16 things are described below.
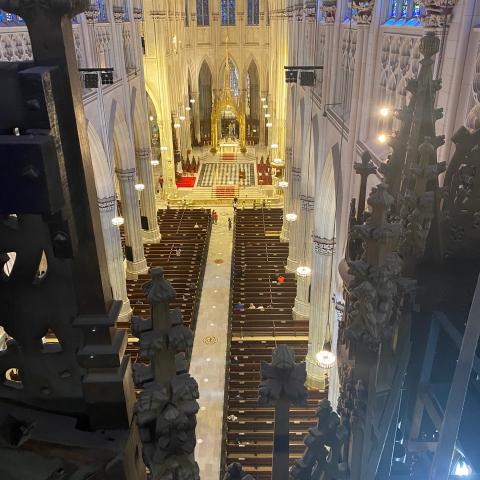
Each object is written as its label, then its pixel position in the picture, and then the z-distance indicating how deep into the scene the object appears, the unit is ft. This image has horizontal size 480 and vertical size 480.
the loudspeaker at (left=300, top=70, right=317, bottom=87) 48.16
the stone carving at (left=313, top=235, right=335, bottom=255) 46.16
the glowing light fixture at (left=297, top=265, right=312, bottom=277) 52.75
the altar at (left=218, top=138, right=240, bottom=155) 123.12
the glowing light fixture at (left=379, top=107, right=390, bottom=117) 29.17
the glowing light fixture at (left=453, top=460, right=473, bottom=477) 9.13
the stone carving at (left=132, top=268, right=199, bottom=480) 5.28
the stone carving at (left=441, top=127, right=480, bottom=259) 8.91
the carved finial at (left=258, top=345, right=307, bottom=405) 6.23
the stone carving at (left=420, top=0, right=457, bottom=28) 19.40
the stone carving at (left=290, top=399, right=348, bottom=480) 7.01
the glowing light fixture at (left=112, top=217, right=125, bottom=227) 52.21
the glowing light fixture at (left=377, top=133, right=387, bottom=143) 28.57
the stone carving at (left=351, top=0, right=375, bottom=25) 30.30
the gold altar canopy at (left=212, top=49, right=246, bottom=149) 112.78
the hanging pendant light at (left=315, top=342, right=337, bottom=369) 34.99
